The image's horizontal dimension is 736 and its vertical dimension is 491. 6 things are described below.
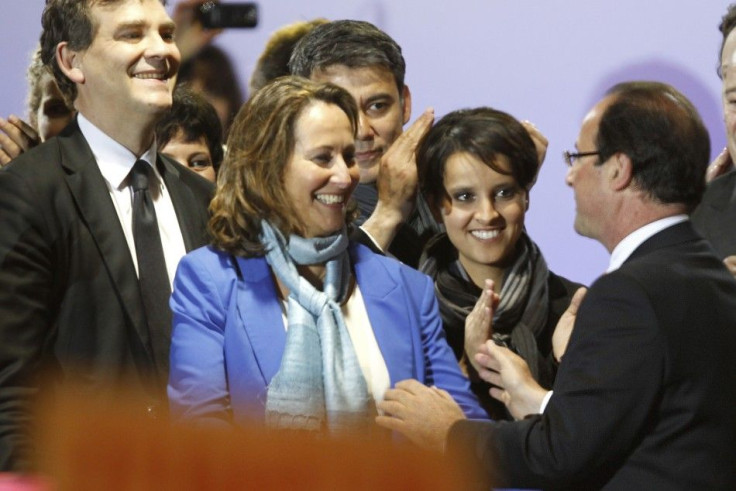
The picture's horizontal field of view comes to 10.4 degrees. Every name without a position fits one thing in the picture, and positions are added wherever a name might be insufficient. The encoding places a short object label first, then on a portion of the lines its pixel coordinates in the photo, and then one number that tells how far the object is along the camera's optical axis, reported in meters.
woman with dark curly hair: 6.33
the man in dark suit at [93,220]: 5.98
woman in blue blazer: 5.97
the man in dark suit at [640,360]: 5.82
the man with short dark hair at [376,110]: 6.50
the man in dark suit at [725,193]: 6.54
